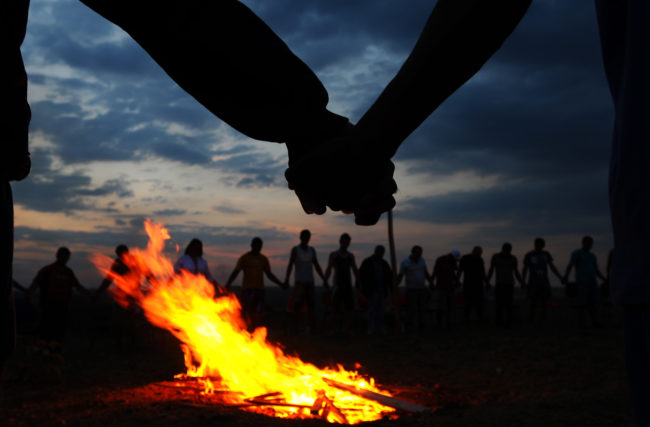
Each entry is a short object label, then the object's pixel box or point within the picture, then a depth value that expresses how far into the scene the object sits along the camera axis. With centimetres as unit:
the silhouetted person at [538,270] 1123
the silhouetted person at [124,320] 961
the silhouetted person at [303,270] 1000
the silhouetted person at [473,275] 1220
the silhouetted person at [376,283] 1059
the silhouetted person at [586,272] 1030
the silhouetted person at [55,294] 839
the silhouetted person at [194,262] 851
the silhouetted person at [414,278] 1139
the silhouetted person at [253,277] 962
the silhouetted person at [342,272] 1054
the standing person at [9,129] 91
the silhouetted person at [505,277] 1137
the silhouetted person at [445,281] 1192
